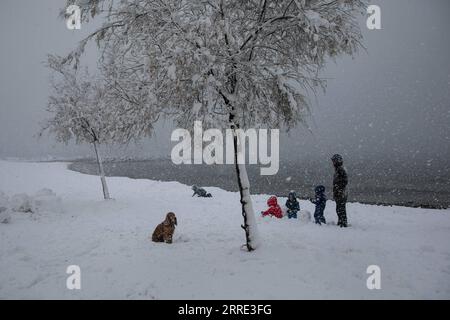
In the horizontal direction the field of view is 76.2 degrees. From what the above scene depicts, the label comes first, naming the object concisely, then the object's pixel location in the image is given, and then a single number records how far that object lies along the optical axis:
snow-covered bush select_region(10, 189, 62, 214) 11.66
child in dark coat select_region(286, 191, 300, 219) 11.88
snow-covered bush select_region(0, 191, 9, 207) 11.14
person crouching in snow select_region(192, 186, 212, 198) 18.59
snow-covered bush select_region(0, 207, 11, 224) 10.17
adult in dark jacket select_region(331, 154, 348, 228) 10.14
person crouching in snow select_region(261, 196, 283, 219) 11.96
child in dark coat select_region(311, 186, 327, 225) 10.73
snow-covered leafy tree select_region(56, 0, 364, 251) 5.64
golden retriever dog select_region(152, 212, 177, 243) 8.44
